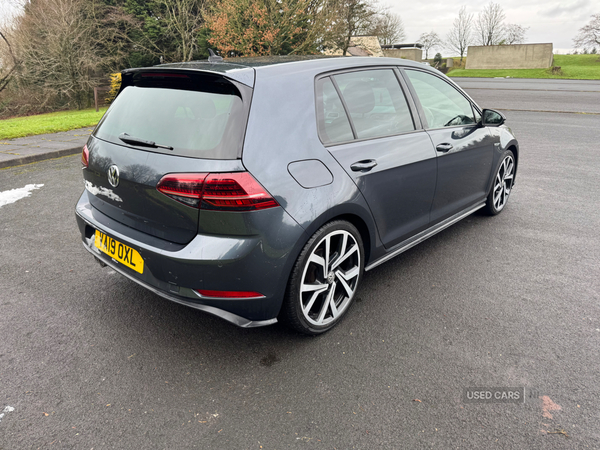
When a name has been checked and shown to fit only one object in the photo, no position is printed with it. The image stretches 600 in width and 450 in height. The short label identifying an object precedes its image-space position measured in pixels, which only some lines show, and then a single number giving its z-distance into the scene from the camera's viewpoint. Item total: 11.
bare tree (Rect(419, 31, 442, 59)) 65.25
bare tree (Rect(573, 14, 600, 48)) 52.59
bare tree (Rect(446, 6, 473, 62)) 65.50
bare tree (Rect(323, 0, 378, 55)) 30.78
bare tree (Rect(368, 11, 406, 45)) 59.59
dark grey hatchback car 2.31
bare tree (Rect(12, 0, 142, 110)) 21.19
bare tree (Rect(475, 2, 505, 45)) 63.96
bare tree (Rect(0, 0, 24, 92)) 21.45
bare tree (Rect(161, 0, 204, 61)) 25.45
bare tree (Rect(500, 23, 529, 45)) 60.81
